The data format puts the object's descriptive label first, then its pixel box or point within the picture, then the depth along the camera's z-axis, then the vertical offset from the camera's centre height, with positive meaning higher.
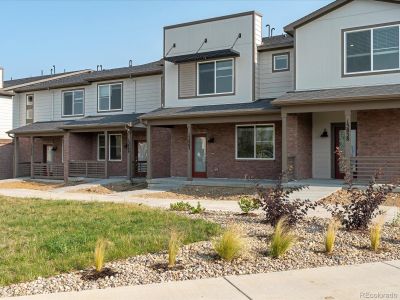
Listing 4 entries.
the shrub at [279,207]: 8.48 -0.99
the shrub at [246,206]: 10.86 -1.22
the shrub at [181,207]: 12.03 -1.38
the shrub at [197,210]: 11.42 -1.39
